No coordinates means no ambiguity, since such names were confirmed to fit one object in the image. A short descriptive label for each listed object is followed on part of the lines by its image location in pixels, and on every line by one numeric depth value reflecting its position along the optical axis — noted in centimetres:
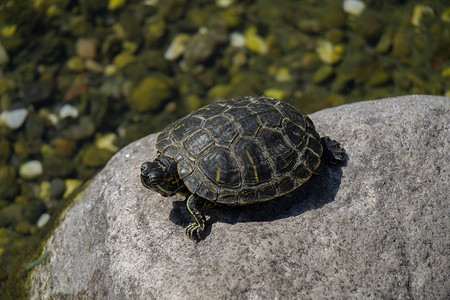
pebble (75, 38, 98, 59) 938
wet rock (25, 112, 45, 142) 844
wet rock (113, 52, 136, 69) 925
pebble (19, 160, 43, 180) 802
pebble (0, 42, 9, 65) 921
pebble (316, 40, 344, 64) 899
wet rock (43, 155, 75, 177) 802
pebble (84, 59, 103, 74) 925
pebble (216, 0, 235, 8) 1002
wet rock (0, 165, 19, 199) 775
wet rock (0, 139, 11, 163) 814
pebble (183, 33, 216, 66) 910
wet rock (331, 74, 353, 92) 863
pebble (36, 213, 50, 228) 747
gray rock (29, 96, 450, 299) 412
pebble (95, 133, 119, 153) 831
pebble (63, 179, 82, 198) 785
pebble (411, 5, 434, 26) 934
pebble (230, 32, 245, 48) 939
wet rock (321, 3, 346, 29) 939
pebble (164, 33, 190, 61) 927
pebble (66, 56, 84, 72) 922
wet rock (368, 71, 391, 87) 858
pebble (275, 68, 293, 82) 895
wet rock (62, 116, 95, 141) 842
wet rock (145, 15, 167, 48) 948
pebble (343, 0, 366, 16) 953
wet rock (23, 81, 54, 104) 872
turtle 442
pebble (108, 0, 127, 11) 991
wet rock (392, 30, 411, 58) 891
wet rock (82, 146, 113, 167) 814
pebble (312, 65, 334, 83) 878
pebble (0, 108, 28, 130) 850
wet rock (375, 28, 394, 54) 900
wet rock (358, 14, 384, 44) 909
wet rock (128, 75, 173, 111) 851
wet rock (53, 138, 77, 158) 824
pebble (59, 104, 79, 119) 864
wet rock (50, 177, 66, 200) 782
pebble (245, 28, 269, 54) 931
